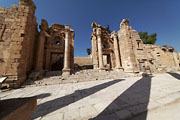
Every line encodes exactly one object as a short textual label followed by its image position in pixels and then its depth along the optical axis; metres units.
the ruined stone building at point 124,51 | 9.84
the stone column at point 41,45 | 7.87
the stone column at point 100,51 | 10.16
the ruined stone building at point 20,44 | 4.92
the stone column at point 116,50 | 11.18
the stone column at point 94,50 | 11.28
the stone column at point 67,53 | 7.76
